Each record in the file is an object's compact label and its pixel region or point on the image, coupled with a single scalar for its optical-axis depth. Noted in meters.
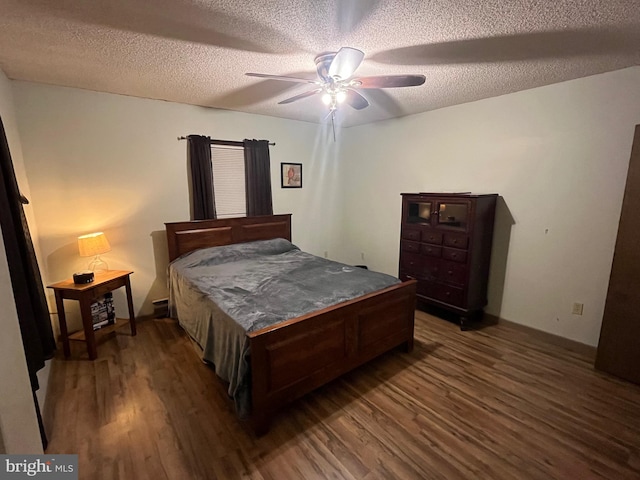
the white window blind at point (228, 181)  3.80
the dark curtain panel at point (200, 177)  3.56
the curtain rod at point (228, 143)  3.72
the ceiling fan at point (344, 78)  1.85
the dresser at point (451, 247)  3.10
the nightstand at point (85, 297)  2.56
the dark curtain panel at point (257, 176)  3.98
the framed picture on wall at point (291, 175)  4.41
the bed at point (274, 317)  1.86
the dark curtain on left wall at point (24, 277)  1.53
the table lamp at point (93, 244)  2.76
